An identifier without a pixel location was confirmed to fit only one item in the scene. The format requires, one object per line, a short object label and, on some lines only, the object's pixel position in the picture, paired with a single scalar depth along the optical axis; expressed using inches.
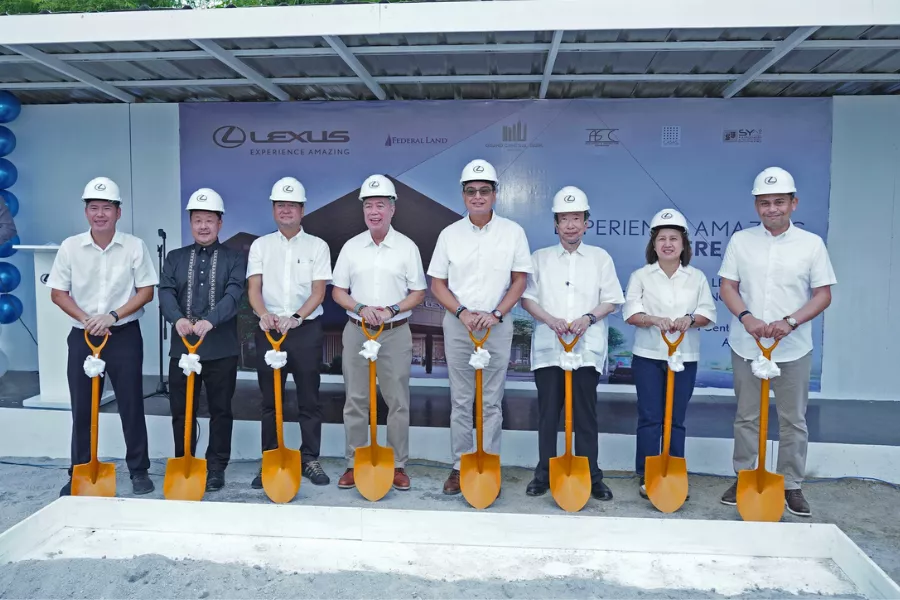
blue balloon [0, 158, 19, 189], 227.8
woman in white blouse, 145.6
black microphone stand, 213.8
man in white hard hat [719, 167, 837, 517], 138.8
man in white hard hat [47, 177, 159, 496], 147.4
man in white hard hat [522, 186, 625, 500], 145.9
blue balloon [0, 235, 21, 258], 226.7
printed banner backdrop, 218.1
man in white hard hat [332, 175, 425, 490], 152.3
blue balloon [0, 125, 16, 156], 227.0
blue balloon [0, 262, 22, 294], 228.2
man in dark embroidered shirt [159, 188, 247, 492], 148.8
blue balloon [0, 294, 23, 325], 229.3
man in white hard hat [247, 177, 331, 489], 153.9
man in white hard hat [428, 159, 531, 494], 148.1
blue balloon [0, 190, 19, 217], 230.2
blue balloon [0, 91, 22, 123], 221.9
